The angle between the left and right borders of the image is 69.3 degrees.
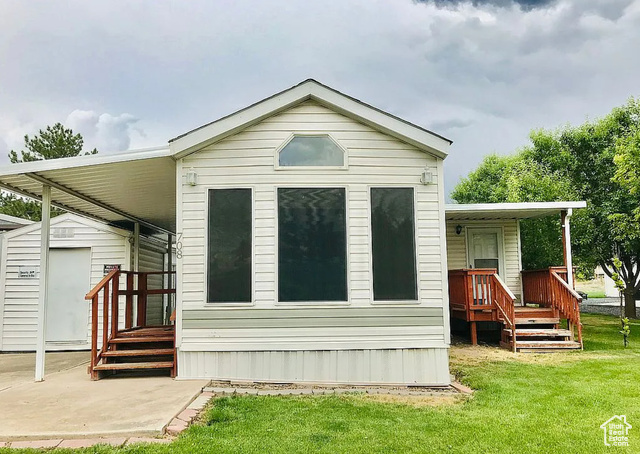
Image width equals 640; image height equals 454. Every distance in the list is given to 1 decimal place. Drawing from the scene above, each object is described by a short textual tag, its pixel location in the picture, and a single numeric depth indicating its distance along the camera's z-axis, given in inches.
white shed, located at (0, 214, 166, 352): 360.8
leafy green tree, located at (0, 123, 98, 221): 775.7
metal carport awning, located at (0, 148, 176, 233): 215.0
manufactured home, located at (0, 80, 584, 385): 228.4
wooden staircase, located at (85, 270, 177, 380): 229.0
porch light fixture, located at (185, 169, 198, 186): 231.1
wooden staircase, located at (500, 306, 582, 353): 326.6
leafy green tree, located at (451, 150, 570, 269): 450.6
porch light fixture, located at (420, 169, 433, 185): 237.3
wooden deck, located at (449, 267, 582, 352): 326.6
